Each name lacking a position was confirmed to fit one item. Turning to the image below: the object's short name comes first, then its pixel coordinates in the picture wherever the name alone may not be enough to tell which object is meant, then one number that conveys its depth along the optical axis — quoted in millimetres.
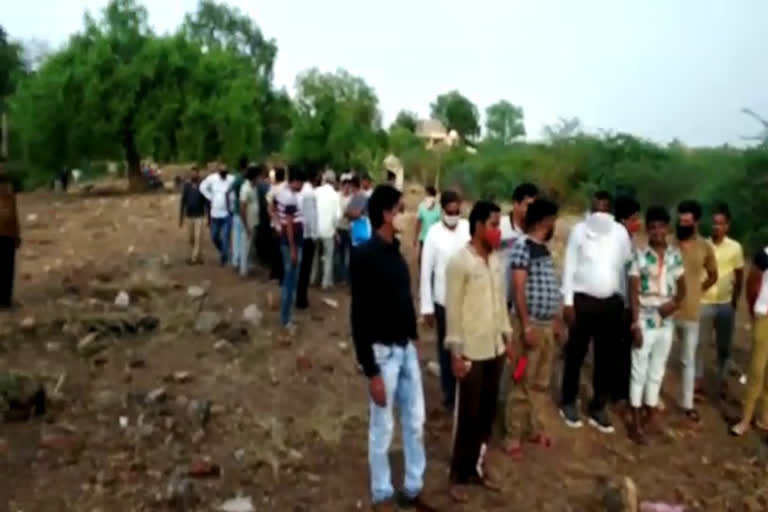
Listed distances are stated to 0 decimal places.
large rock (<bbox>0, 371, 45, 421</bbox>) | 7332
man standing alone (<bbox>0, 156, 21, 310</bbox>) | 11023
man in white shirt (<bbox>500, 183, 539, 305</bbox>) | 6984
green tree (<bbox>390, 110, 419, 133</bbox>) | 74125
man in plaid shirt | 6598
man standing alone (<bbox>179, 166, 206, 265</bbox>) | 15114
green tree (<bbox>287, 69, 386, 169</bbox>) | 47625
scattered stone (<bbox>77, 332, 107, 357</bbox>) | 9352
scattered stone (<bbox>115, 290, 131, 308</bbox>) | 11743
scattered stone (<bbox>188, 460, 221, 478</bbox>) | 6394
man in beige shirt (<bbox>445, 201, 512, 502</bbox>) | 5840
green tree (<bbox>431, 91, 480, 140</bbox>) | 78625
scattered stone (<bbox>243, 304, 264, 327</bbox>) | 10727
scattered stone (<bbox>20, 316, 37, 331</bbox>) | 10133
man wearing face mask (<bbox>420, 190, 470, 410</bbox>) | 7117
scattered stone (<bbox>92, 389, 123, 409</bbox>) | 7758
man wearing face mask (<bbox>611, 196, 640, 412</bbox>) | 7480
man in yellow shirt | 8320
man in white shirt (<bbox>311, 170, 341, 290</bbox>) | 12133
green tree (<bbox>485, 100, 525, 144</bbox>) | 85125
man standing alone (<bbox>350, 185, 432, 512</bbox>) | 5352
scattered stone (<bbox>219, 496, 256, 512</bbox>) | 5895
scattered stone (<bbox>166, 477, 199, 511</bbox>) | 5906
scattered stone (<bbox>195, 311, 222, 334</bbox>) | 10234
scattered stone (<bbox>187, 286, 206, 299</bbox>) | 12288
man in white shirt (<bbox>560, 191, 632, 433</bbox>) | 7156
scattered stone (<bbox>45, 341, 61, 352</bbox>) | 9453
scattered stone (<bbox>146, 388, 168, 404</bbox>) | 7803
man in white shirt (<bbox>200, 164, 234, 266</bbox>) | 13914
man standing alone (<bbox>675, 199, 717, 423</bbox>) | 7742
